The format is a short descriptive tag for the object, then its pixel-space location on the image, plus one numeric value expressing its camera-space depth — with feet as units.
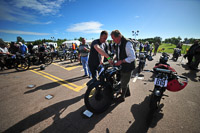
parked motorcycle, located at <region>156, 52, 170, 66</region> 12.32
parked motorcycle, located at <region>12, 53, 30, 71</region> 20.67
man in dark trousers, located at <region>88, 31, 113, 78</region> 8.12
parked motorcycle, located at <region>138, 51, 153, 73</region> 16.65
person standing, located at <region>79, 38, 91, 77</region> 15.01
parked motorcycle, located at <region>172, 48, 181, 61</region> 31.34
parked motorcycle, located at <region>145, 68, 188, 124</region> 6.21
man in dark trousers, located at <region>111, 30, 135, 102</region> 6.80
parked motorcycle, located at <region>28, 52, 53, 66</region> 25.98
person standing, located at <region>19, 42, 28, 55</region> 21.34
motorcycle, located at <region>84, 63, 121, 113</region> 7.14
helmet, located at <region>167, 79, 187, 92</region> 6.18
